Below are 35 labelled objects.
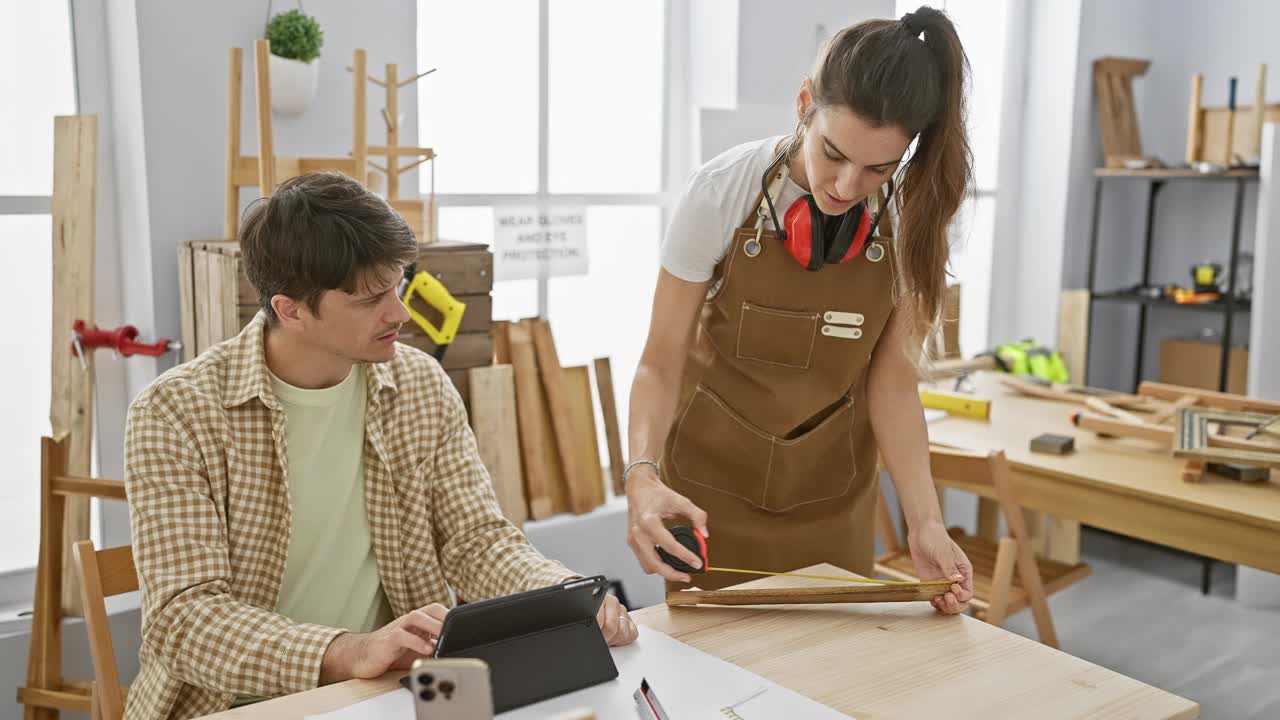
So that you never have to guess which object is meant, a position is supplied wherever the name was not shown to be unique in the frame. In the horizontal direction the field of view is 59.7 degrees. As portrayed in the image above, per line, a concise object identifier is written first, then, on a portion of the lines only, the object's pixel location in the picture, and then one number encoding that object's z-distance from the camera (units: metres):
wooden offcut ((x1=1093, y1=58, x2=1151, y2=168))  4.46
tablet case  1.20
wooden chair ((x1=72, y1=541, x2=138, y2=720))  1.51
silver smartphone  0.81
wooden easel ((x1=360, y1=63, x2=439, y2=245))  2.51
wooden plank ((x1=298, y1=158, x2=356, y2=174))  2.46
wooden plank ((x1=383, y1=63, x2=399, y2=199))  2.52
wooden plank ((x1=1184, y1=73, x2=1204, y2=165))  4.14
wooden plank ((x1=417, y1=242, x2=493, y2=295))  2.45
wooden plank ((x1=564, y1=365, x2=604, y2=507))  3.22
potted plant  2.55
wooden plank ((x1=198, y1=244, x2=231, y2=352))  2.27
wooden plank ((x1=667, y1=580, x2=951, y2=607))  1.50
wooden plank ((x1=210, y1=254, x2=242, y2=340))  2.20
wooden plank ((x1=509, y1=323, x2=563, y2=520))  3.03
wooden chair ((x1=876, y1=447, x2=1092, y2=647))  2.38
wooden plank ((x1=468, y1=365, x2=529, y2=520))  2.66
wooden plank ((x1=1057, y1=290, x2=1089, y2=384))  4.46
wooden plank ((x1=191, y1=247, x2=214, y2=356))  2.37
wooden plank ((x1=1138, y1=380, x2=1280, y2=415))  2.96
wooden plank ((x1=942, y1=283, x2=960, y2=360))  1.89
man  1.38
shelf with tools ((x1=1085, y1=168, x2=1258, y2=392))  4.11
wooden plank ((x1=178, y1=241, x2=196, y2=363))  2.46
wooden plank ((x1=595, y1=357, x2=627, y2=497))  3.26
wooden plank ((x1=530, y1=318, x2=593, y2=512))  3.08
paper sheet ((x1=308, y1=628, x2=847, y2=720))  1.19
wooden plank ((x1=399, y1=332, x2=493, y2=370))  2.55
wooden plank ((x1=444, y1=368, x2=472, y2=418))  2.61
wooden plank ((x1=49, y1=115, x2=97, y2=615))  2.34
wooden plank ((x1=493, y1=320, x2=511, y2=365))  3.02
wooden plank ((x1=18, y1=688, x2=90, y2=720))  2.17
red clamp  2.37
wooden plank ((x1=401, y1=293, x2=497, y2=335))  2.48
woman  1.49
